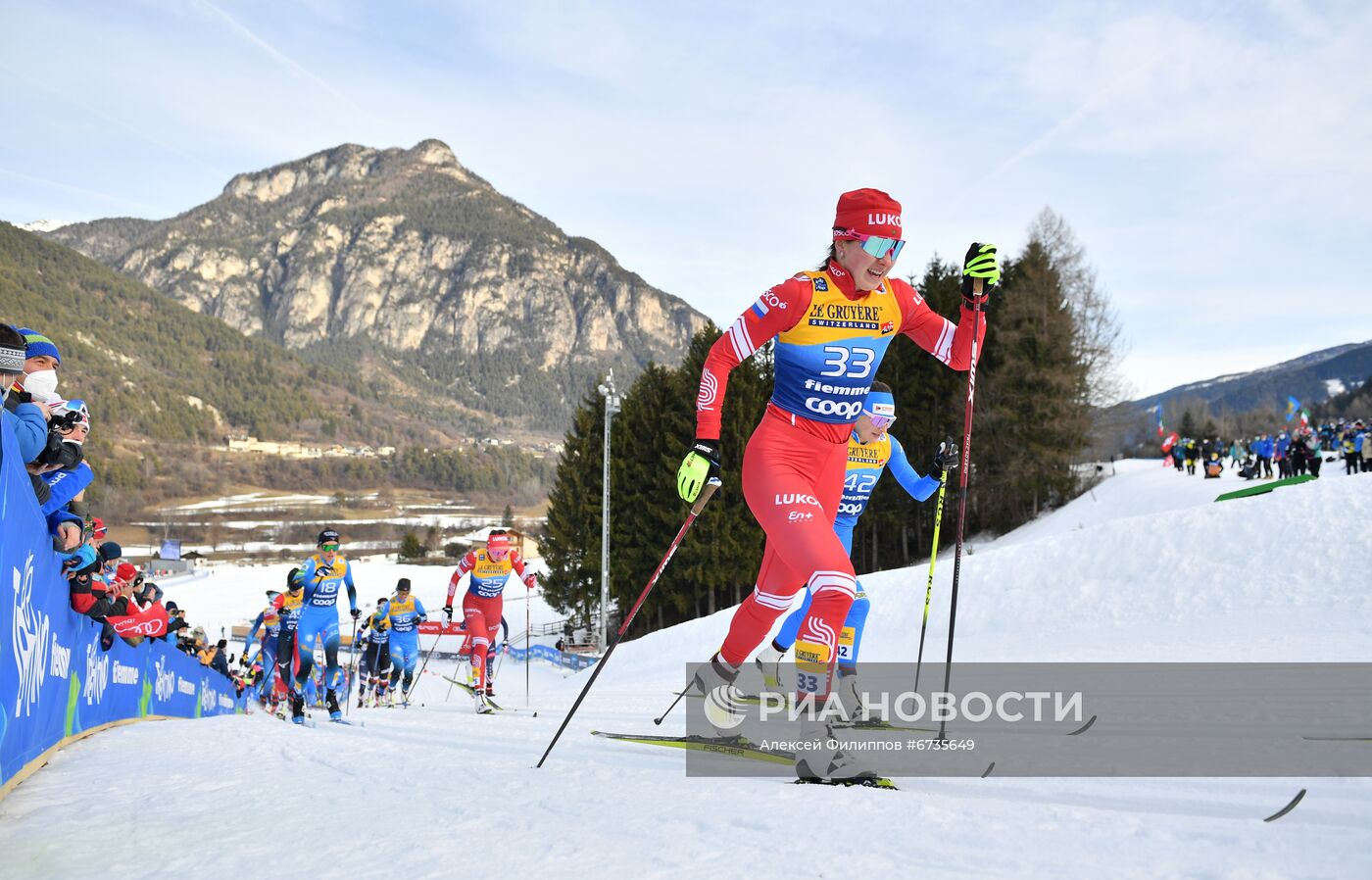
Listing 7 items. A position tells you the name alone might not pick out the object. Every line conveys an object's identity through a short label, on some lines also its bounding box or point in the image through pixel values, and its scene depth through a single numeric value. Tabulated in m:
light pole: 23.67
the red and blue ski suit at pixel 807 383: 4.22
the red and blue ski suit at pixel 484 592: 11.97
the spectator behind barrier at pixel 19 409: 3.76
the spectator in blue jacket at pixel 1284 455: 25.52
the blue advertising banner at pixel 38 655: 3.70
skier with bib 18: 10.55
